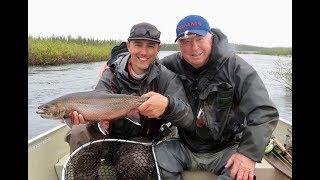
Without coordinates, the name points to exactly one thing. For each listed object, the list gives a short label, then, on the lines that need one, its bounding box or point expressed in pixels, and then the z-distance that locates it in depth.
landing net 1.98
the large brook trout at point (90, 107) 2.04
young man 2.11
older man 2.07
